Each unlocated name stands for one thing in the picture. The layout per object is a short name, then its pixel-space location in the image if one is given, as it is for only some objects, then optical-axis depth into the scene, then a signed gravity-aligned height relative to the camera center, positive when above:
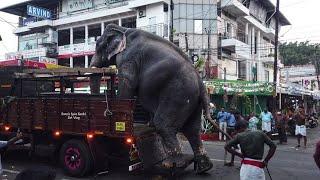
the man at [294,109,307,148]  18.45 -1.46
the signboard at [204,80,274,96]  23.50 +0.22
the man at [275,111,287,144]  20.53 -1.75
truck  8.95 -0.70
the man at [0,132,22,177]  6.73 -0.78
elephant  9.51 +0.12
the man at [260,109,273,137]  21.16 -1.40
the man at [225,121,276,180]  6.09 -0.82
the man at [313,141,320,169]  6.02 -0.84
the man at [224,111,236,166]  19.00 -1.27
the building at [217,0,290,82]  38.34 +5.25
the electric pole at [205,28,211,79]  32.25 +2.75
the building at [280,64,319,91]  59.26 +2.48
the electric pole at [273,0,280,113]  24.42 +1.42
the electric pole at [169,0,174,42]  32.94 +6.18
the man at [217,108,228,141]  19.39 -1.17
